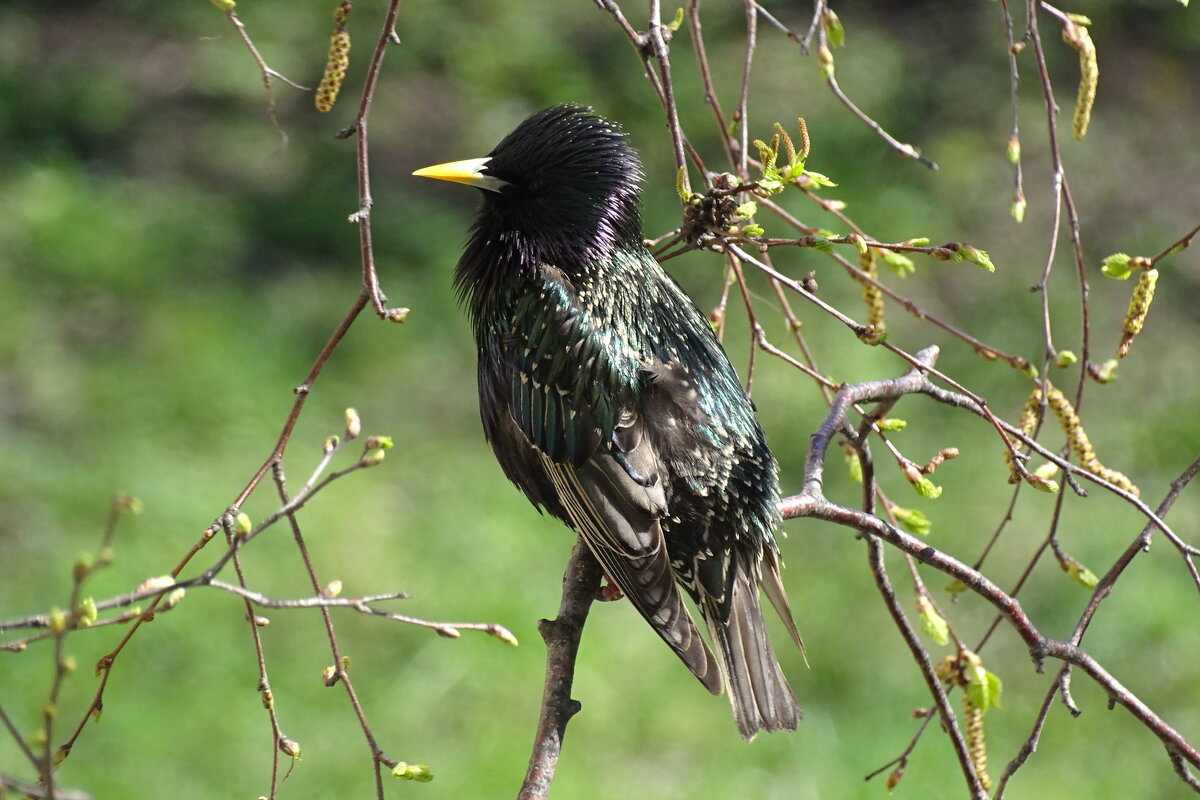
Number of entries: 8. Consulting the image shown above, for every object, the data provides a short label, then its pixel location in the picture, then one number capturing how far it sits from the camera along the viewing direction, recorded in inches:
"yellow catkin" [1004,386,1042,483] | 167.9
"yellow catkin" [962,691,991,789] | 165.9
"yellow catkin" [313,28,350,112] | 160.9
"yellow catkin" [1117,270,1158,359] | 147.3
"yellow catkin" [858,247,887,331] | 185.9
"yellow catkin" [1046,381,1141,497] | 164.4
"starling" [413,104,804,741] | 190.1
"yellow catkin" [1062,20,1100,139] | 159.5
